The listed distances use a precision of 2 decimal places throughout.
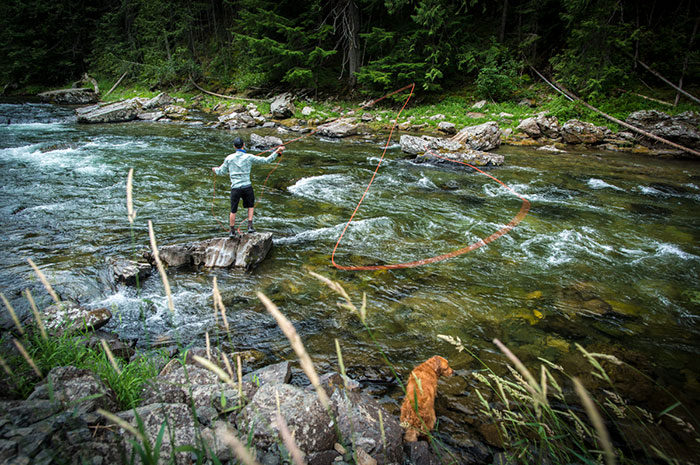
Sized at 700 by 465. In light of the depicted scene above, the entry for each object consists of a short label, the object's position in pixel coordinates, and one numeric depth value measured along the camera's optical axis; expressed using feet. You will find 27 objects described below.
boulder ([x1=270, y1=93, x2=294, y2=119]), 68.85
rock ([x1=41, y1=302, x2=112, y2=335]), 11.32
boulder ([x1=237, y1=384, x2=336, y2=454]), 7.18
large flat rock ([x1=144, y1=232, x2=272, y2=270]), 18.10
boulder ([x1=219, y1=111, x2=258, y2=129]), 63.36
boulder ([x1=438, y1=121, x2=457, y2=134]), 54.53
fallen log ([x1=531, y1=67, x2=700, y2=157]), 39.92
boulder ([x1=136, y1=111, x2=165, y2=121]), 68.41
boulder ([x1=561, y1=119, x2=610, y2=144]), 46.88
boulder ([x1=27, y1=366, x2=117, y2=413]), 6.71
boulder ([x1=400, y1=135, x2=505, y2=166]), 39.73
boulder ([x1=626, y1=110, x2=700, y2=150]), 41.45
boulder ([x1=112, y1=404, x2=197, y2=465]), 6.16
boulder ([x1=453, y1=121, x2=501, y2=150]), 44.20
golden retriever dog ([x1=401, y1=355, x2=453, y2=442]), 8.70
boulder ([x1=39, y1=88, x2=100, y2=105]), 89.61
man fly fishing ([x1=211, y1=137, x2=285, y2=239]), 20.25
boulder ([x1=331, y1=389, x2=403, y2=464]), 7.66
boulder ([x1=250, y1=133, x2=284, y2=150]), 46.32
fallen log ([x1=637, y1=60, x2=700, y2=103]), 43.98
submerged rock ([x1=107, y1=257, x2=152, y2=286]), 16.08
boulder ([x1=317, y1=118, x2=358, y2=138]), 56.49
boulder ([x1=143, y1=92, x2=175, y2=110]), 80.14
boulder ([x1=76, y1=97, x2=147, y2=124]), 62.44
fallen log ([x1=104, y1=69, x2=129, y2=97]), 105.86
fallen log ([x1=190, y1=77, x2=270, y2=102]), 81.52
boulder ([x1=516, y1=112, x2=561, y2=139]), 50.26
